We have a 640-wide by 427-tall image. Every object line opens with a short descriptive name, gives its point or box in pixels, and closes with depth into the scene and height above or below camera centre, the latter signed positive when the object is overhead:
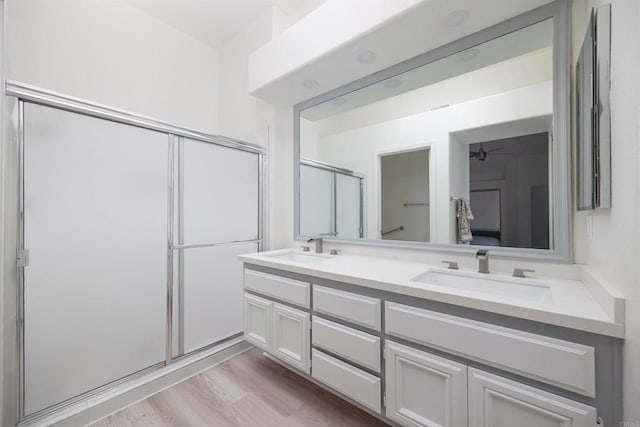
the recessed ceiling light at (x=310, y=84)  1.92 +1.01
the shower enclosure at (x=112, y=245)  1.28 -0.19
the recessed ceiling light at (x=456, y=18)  1.26 +1.00
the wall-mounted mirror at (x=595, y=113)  0.82 +0.36
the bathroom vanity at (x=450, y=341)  0.78 -0.50
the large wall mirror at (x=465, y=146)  1.24 +0.42
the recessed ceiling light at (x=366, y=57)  1.58 +1.00
